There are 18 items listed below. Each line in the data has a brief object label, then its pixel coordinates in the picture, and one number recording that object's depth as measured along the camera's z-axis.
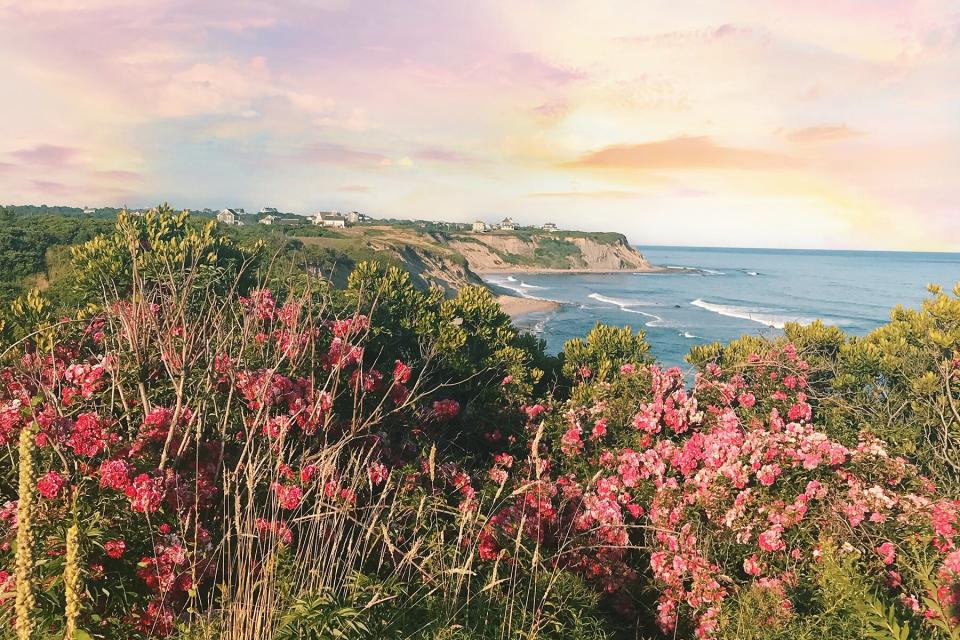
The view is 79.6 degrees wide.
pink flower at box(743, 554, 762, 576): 5.62
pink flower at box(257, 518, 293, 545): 4.08
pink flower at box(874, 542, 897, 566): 5.62
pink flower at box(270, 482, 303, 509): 4.42
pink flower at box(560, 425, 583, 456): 8.12
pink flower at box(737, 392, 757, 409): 9.02
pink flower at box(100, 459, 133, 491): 3.82
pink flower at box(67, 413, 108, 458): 4.14
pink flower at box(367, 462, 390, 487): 5.32
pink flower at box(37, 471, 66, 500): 3.63
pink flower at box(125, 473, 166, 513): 3.81
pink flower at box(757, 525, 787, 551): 5.73
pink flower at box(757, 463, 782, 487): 6.26
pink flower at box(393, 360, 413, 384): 7.25
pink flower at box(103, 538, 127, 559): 3.56
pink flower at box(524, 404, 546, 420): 9.33
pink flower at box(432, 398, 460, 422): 8.17
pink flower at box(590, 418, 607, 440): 8.37
